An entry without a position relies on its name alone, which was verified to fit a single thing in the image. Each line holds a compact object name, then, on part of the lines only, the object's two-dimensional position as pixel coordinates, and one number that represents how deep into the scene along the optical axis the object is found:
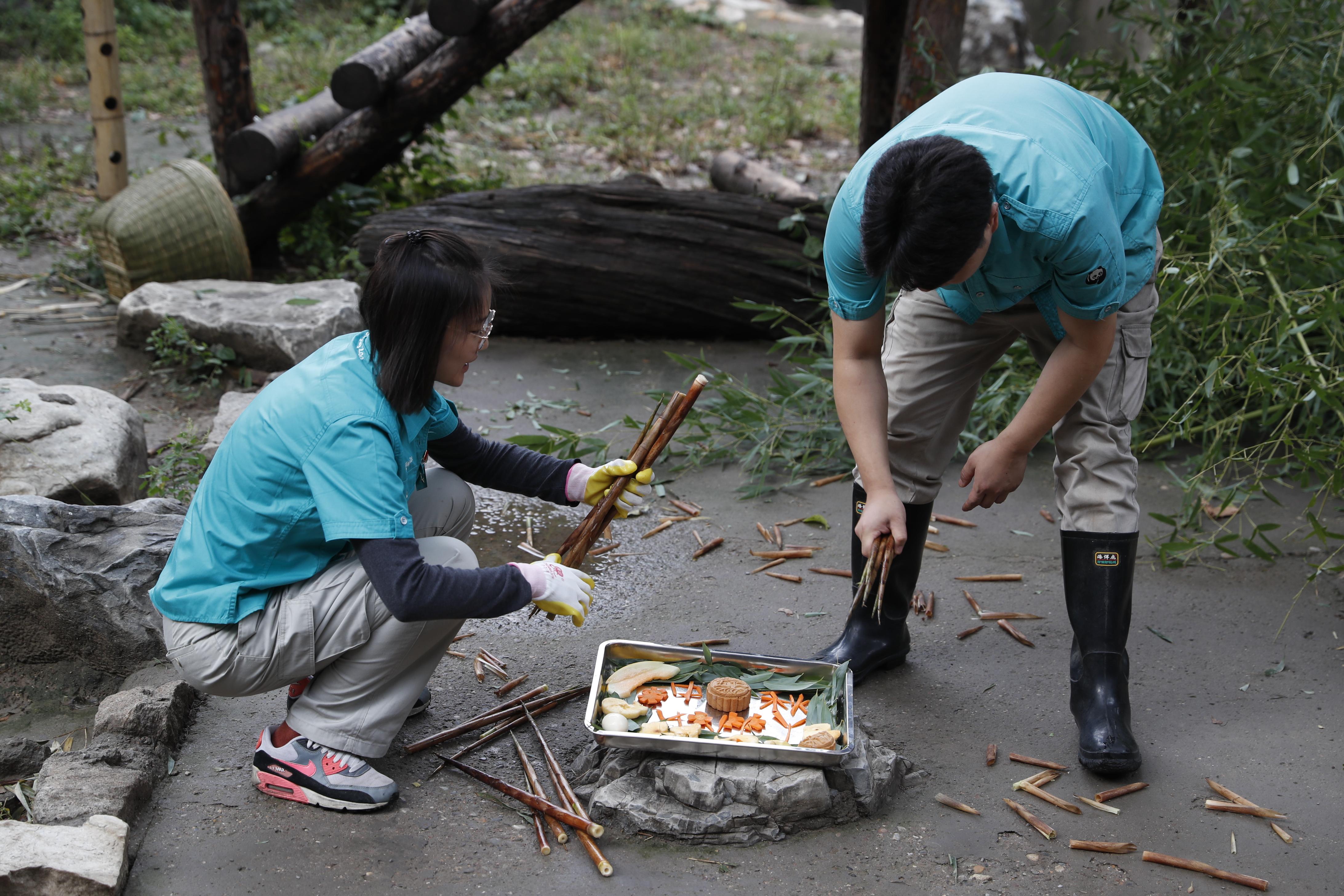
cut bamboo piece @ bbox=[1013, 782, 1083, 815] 2.38
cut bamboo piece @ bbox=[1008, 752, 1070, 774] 2.54
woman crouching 2.10
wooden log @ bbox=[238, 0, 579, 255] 5.56
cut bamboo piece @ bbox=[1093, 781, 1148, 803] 2.42
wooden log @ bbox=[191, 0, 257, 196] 5.57
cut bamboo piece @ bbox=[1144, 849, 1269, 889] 2.17
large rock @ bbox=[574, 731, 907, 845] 2.24
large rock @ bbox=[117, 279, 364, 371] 4.76
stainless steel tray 2.23
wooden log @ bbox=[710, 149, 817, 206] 6.56
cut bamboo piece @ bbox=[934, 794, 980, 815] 2.38
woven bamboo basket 5.38
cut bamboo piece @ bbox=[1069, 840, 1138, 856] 2.26
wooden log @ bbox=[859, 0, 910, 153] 5.61
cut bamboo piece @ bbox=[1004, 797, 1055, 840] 2.31
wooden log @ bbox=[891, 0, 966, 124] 4.72
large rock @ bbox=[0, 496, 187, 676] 2.68
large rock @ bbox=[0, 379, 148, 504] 3.31
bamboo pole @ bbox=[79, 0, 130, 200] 5.63
